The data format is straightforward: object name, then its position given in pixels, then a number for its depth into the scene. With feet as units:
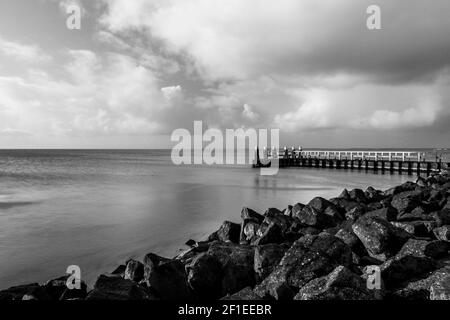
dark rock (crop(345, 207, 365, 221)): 34.93
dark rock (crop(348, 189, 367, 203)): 48.14
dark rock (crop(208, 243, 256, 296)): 20.17
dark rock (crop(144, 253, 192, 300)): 19.08
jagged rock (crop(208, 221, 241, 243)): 33.70
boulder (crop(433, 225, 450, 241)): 25.29
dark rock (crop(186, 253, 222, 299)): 20.38
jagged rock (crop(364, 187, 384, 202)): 50.05
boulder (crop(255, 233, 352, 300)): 17.02
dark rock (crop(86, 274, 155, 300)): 15.74
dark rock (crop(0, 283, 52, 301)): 18.58
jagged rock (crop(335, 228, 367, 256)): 23.60
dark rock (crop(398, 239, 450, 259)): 21.27
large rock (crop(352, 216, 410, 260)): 22.80
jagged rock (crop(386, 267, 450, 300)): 15.70
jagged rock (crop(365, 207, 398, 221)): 31.27
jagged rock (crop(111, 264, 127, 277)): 27.40
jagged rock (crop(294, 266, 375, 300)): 14.26
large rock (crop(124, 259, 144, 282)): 22.35
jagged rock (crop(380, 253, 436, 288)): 18.35
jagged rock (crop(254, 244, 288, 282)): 20.11
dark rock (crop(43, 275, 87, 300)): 20.17
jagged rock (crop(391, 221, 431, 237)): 26.96
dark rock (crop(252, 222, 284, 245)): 27.04
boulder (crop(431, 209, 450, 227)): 28.30
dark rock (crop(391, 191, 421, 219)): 36.19
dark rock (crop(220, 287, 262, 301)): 15.28
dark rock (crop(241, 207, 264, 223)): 36.56
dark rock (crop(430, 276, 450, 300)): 14.84
